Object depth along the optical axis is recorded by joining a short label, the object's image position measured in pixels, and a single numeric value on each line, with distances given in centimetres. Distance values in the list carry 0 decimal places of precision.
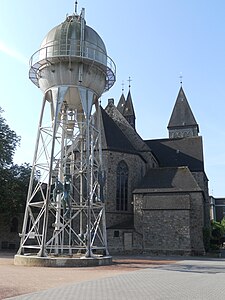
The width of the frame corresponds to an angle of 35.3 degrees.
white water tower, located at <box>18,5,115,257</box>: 1811
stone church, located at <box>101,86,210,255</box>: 2848
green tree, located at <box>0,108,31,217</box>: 3045
